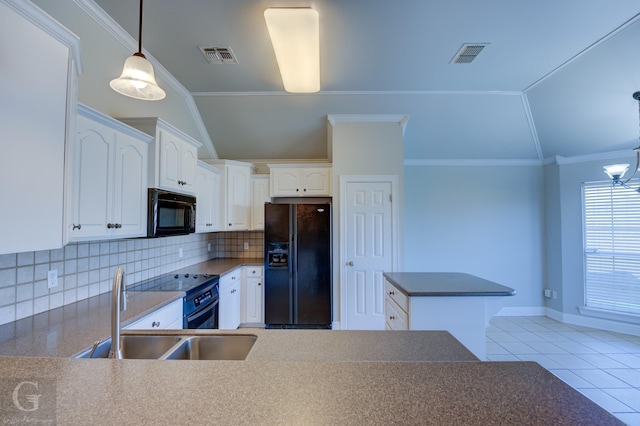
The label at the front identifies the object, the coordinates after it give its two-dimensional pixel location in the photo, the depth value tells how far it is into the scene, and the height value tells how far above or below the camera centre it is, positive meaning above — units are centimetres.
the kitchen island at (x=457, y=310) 215 -68
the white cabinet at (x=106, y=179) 171 +29
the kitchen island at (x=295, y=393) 60 -42
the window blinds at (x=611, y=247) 371 -32
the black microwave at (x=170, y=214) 229 +8
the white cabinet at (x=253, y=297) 379 -102
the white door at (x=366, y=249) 378 -36
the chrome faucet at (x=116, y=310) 100 -32
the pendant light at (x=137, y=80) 164 +86
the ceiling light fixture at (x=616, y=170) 306 +59
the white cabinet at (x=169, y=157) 233 +60
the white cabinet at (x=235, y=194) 386 +41
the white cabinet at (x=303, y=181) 405 +61
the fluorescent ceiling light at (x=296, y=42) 210 +149
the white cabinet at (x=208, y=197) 328 +31
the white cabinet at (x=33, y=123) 115 +44
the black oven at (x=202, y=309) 243 -82
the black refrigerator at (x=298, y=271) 369 -64
